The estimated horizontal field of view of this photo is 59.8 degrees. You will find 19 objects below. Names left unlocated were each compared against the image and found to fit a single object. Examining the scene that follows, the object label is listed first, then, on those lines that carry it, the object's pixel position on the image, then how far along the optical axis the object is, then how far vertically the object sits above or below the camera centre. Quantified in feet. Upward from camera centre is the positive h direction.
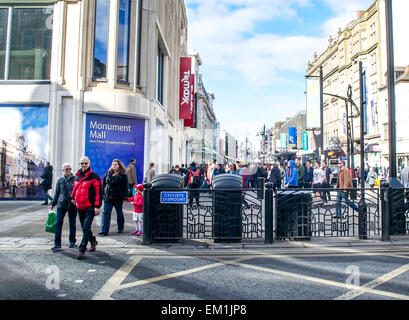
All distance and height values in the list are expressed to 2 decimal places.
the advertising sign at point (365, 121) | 130.97 +23.75
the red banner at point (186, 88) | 95.55 +26.13
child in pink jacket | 26.94 -2.03
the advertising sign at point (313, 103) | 79.71 +18.64
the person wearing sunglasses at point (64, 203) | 21.65 -1.16
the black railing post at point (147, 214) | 23.81 -1.99
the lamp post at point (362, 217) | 25.16 -2.24
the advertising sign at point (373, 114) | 140.05 +28.22
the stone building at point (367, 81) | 124.36 +45.16
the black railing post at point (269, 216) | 23.90 -2.09
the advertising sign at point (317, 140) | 86.84 +11.28
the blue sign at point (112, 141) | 49.08 +6.14
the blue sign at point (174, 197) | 23.88 -0.85
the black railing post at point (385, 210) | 24.50 -1.69
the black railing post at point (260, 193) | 24.60 -0.58
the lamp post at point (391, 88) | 27.40 +7.51
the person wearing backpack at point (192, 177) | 54.08 +1.19
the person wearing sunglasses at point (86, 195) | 20.72 -0.65
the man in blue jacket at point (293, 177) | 48.01 +1.09
